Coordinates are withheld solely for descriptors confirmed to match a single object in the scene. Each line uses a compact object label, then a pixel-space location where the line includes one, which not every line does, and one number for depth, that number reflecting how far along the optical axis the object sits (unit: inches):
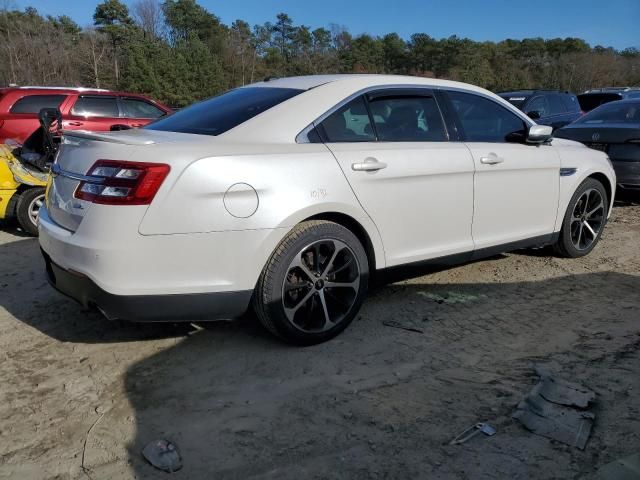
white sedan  109.8
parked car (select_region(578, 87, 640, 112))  569.3
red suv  350.0
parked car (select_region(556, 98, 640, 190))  267.1
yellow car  236.8
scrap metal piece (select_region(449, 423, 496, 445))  97.2
